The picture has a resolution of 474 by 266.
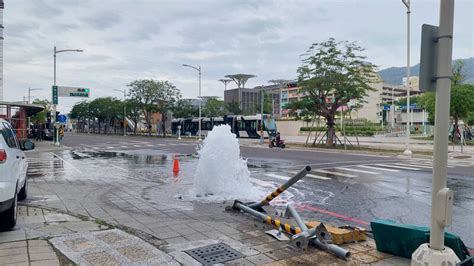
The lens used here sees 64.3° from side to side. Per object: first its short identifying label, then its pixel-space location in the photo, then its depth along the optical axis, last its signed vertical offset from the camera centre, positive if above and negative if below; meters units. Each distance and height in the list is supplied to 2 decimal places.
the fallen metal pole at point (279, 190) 6.10 -1.15
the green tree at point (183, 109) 63.36 +2.45
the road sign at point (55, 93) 35.19 +2.64
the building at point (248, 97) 119.18 +8.94
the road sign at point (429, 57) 4.11 +0.77
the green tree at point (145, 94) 60.81 +4.69
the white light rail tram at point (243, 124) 50.53 +0.04
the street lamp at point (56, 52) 34.34 +6.42
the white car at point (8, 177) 5.62 -0.89
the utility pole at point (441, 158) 3.93 -0.32
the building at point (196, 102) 91.96 +5.50
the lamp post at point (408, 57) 23.12 +4.41
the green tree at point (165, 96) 61.28 +4.50
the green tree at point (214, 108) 90.44 +4.02
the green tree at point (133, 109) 62.34 +2.43
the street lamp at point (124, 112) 69.94 +2.05
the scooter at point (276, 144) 33.62 -1.72
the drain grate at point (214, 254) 4.84 -1.75
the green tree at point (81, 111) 97.75 +2.80
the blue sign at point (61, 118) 34.19 +0.26
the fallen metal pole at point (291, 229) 4.86 -1.62
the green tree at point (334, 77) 29.25 +3.84
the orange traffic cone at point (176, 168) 14.09 -1.68
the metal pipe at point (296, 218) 5.45 -1.41
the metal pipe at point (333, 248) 4.83 -1.64
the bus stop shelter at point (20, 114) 29.04 +0.59
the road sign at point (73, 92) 47.83 +3.89
